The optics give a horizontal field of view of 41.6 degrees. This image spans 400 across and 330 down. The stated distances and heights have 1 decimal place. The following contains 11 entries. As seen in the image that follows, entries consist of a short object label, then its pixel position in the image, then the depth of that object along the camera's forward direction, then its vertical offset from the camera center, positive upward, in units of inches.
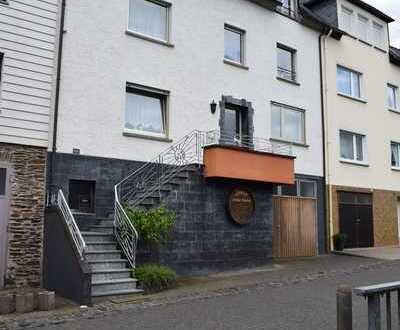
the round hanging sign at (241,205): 579.2 +37.9
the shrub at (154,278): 436.9 -32.9
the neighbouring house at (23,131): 472.7 +96.7
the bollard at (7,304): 366.6 -47.2
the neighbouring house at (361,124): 850.1 +200.2
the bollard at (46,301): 380.8 -46.1
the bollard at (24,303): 373.1 -46.8
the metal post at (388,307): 195.1 -24.5
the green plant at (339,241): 800.3 -0.5
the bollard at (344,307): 189.3 -24.1
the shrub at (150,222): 469.1 +14.2
